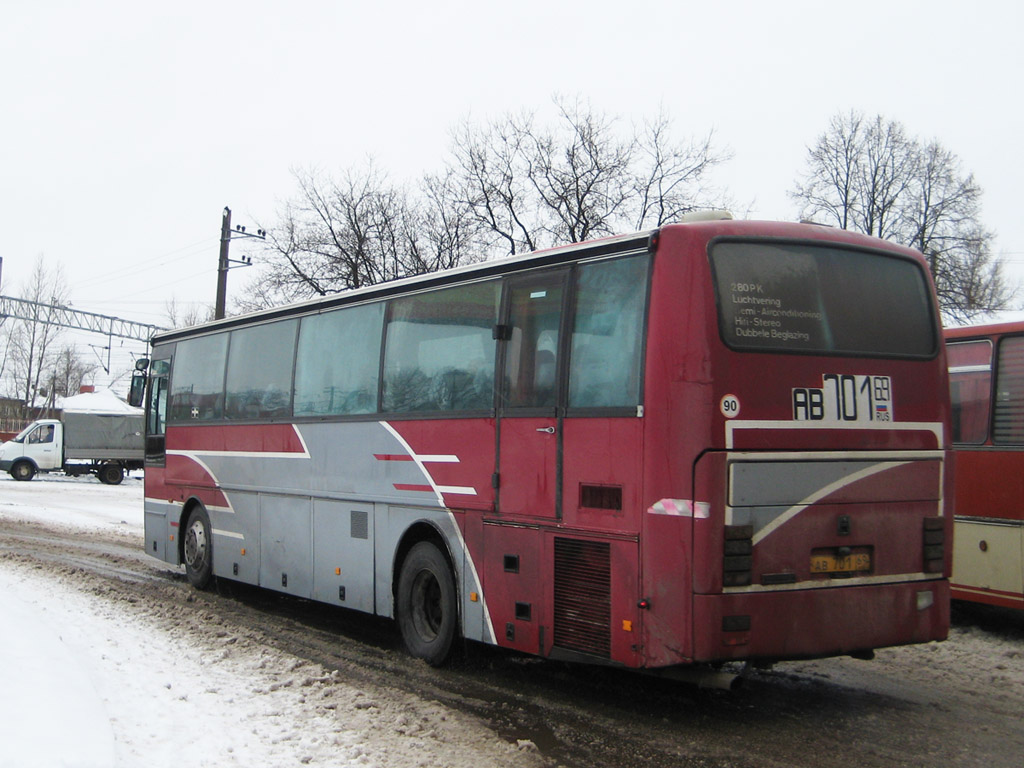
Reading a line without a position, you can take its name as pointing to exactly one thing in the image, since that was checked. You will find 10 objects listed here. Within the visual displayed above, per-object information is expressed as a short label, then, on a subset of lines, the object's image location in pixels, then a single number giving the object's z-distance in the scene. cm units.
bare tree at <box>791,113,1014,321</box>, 4434
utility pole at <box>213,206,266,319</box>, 3322
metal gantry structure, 5844
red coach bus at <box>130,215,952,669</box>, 638
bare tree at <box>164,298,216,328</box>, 7693
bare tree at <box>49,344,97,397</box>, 8137
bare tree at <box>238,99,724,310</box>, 3516
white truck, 3884
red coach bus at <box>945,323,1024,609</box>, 969
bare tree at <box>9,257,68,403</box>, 6400
